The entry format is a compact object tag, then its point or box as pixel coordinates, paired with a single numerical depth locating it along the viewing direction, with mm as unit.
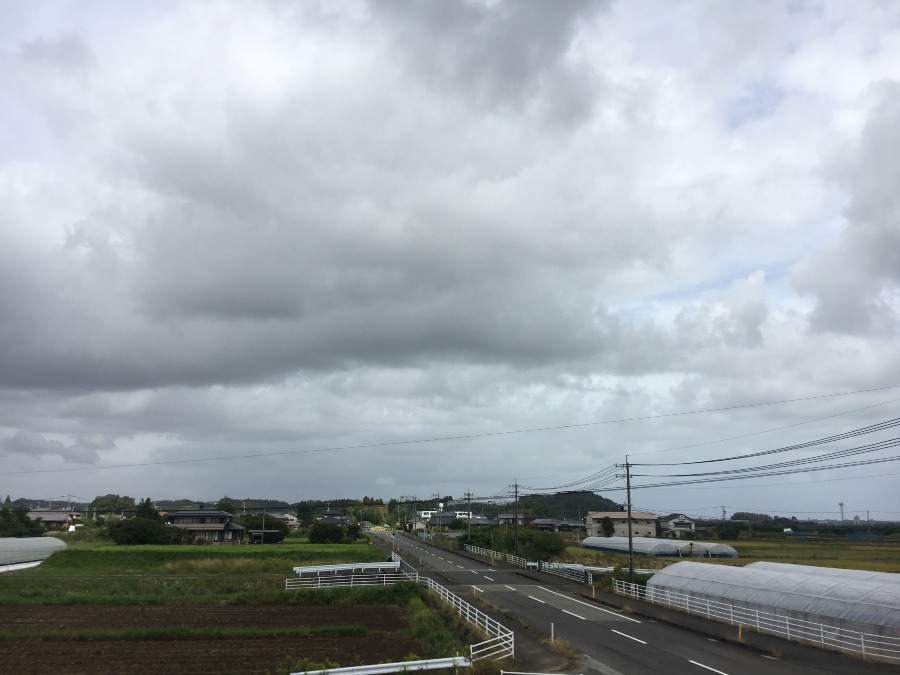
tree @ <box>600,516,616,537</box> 130250
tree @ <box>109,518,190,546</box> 85625
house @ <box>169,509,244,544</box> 101562
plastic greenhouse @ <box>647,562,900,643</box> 24812
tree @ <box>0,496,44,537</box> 97562
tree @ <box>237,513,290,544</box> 96938
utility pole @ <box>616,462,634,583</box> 45969
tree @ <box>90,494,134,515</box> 188625
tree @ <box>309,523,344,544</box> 93000
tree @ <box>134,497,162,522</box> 99812
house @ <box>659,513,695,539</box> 137138
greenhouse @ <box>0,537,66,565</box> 68438
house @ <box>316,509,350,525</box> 156638
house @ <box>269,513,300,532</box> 163400
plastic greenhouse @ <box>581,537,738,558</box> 80312
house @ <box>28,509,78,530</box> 135875
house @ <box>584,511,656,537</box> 131625
